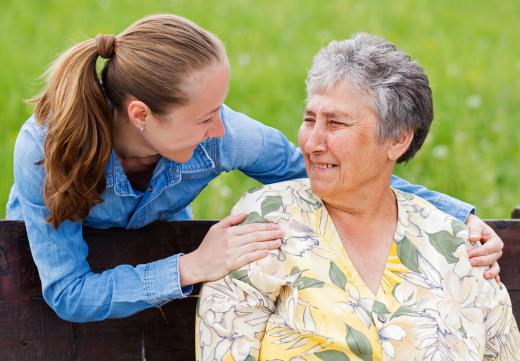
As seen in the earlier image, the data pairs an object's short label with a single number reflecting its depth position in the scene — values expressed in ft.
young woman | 17.04
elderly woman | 17.20
